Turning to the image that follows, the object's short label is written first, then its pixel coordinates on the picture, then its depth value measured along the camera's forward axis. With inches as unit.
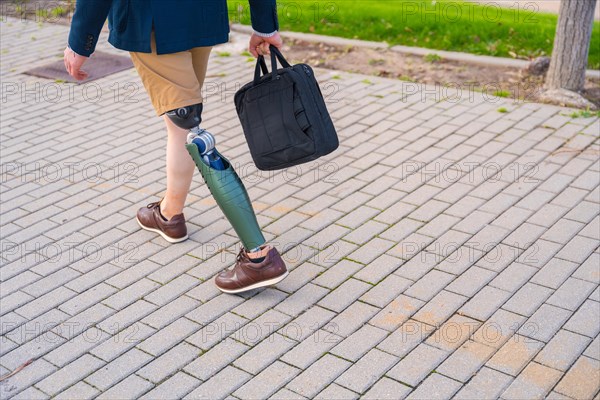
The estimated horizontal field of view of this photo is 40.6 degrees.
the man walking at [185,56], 142.7
